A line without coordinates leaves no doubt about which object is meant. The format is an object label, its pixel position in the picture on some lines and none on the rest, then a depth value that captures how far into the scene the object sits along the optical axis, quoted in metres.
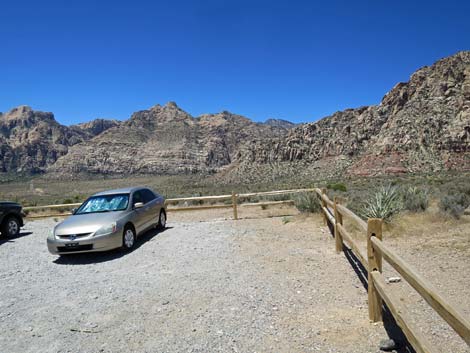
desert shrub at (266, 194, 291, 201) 17.88
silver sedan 7.95
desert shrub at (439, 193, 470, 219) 9.62
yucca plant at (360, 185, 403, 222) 9.38
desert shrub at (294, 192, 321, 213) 12.21
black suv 11.90
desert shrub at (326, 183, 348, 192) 24.16
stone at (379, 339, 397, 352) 3.61
